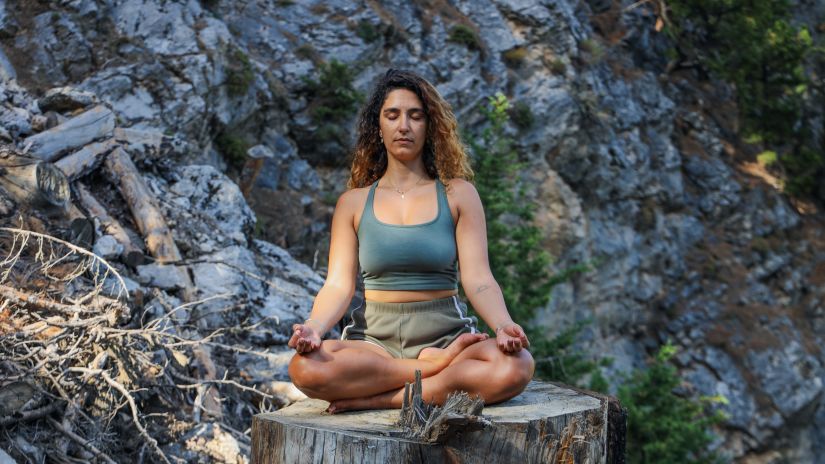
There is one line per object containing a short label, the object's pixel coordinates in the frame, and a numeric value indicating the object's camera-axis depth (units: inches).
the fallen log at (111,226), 213.3
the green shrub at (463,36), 529.7
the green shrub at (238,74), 378.0
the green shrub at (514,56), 554.9
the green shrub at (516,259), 386.9
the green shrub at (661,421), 400.2
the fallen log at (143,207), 226.4
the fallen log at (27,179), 196.7
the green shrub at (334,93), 468.1
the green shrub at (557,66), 560.1
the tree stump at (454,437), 106.1
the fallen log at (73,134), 222.2
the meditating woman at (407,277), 120.4
